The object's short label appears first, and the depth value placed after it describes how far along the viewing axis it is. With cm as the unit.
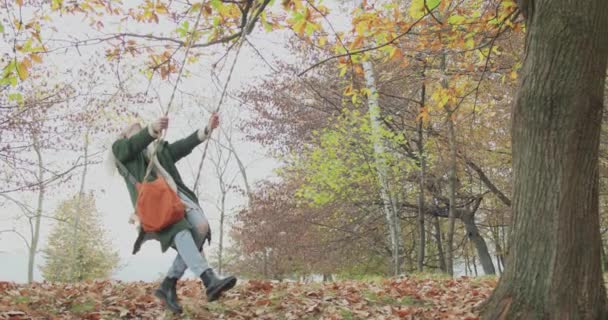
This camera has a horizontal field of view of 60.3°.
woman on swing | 393
